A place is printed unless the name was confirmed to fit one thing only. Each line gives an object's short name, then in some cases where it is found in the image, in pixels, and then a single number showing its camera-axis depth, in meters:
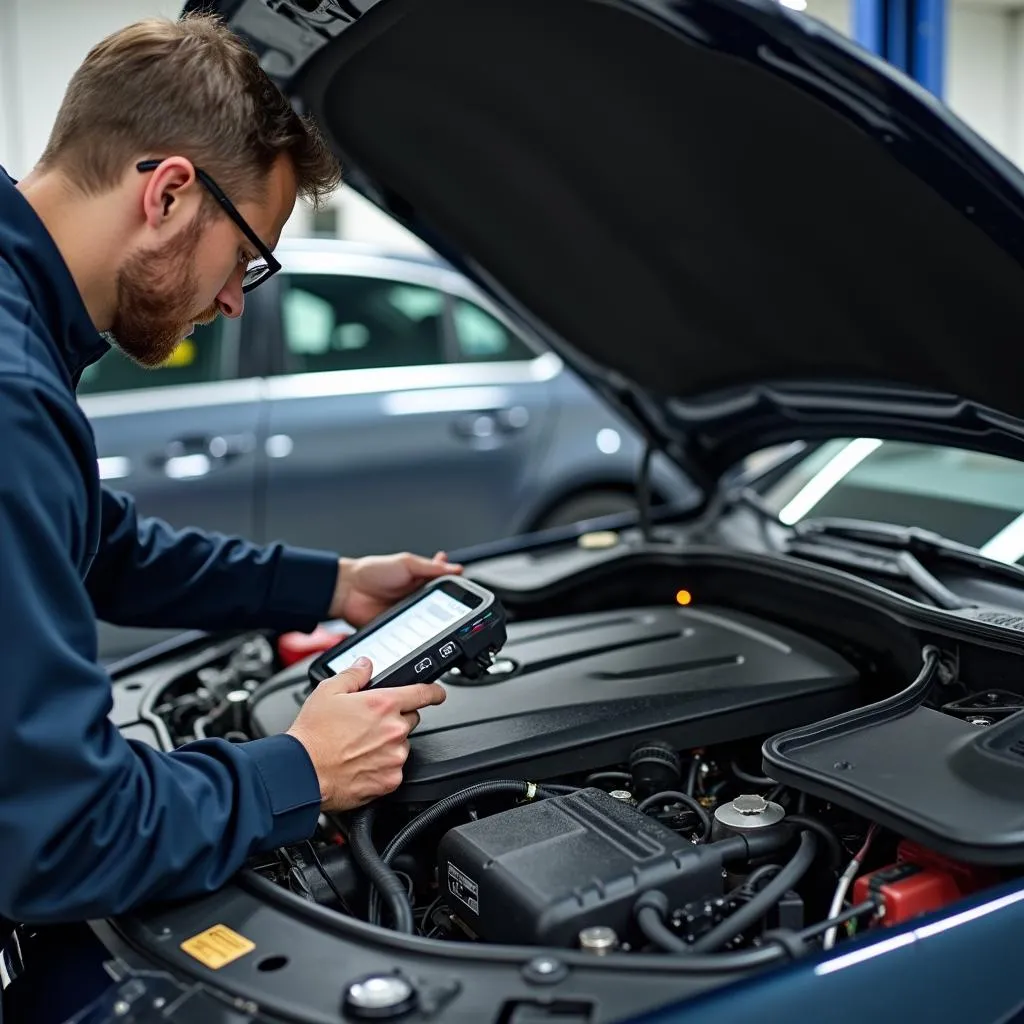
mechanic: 1.09
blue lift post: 4.16
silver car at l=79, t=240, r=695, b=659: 3.73
